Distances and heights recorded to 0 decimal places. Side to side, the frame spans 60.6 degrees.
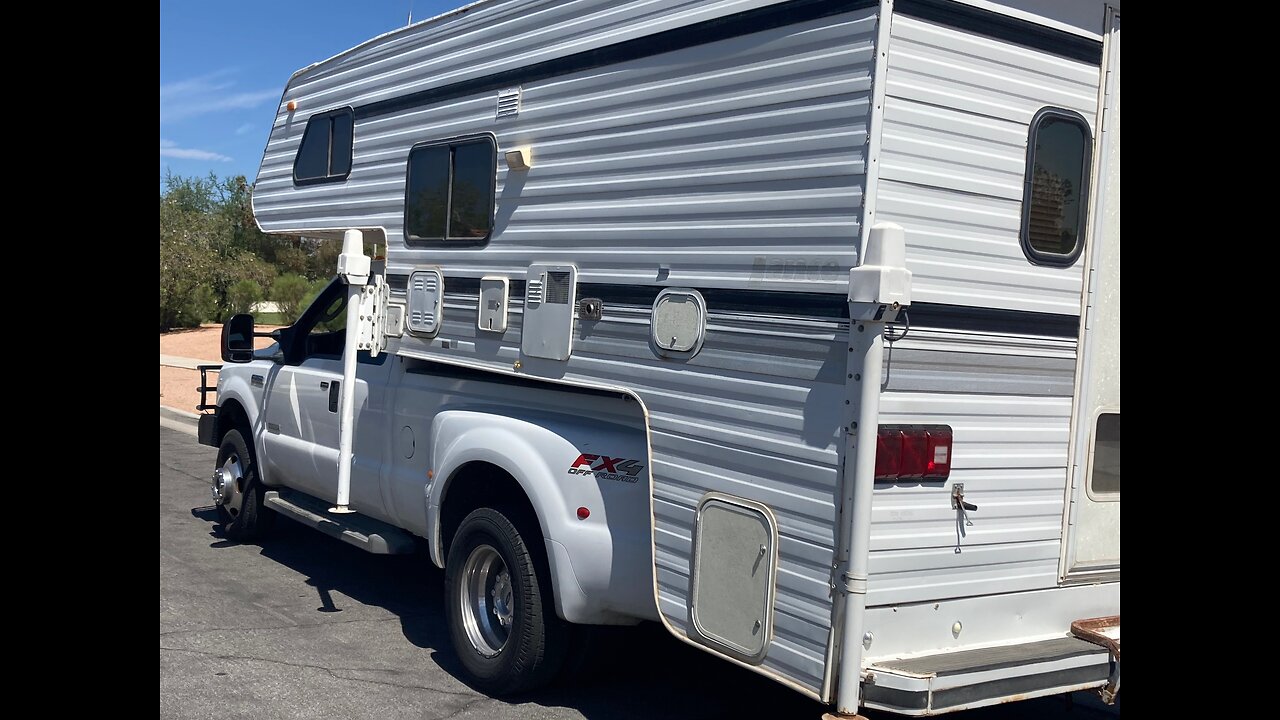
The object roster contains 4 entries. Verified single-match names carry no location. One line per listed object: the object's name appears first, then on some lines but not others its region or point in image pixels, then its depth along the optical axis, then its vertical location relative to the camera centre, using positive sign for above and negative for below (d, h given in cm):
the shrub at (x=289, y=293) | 2641 -16
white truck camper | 362 -13
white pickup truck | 457 -94
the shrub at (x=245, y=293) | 2758 -23
